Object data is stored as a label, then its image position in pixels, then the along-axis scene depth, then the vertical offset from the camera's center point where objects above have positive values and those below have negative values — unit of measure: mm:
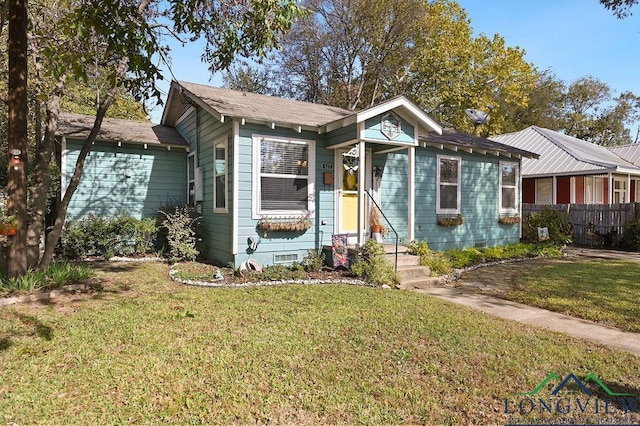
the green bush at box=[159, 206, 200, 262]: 8570 -684
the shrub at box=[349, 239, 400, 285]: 7152 -1113
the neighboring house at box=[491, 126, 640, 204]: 16828 +1545
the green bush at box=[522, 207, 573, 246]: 12531 -577
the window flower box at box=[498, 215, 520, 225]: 11773 -349
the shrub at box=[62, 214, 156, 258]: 8833 -637
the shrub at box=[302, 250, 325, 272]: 7944 -1098
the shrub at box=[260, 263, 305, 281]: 7133 -1240
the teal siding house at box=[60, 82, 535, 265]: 7777 +888
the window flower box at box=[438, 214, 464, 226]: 10438 -314
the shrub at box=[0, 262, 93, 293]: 5242 -1013
